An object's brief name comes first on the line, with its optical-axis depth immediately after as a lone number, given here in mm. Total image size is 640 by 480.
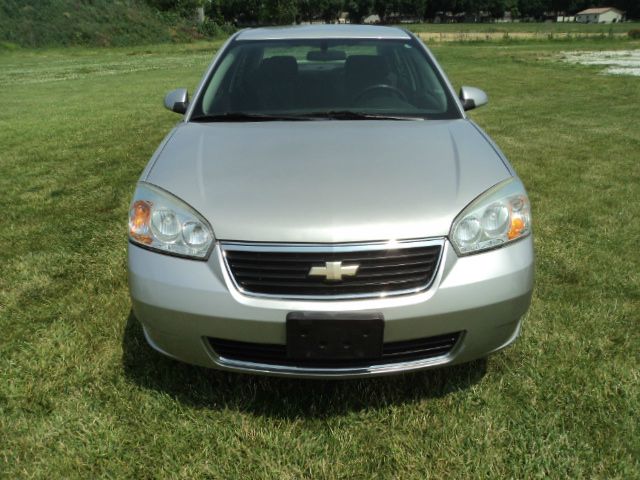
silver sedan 1833
